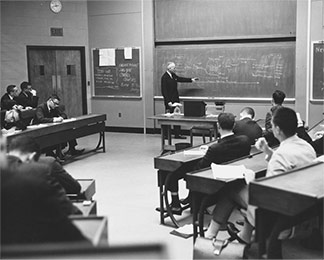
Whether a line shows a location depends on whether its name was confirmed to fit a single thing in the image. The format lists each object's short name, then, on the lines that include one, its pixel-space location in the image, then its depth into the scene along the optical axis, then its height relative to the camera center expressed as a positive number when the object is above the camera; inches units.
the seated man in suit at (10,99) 307.4 -17.5
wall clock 391.2 +55.3
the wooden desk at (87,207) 125.2 -36.4
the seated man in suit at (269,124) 205.0 -25.7
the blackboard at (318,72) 320.8 -2.6
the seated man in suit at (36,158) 108.7 -19.7
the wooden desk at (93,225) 67.3 -25.3
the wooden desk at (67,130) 253.3 -33.5
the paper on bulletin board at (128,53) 397.5 +15.5
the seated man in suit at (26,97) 332.5 -16.9
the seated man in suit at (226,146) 157.2 -25.6
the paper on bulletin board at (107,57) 405.1 +12.8
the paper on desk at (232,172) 134.1 -29.9
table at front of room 278.5 -30.9
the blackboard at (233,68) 341.7 +1.6
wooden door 390.6 -2.1
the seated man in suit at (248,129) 198.2 -25.0
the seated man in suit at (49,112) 273.2 -23.2
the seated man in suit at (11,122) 249.4 -25.7
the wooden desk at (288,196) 107.3 -29.1
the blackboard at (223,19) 340.2 +38.4
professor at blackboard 359.9 -10.1
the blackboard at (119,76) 398.6 -3.9
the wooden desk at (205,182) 136.2 -32.3
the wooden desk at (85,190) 141.3 -36.3
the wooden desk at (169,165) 166.1 -33.2
